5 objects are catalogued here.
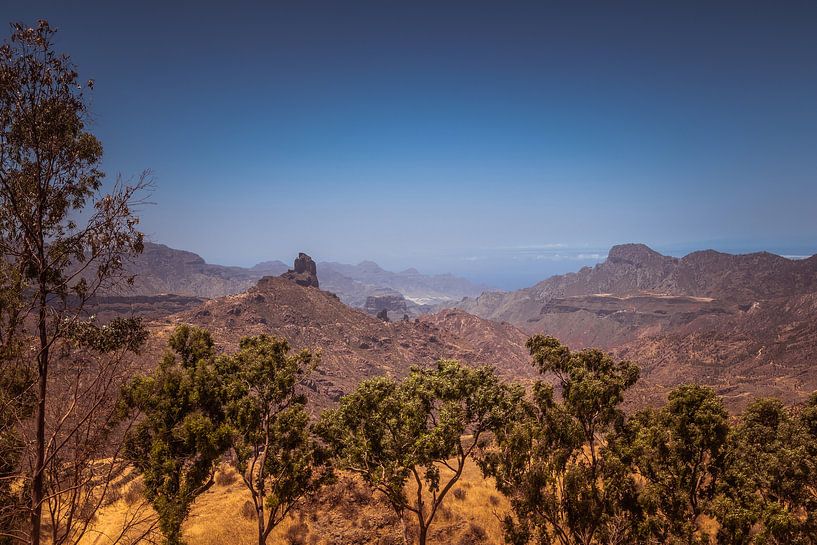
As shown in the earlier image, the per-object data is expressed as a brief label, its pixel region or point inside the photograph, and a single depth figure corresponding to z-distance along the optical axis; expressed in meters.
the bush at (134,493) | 26.02
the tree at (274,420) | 17.72
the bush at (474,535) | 24.10
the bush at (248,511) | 24.70
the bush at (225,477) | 31.17
